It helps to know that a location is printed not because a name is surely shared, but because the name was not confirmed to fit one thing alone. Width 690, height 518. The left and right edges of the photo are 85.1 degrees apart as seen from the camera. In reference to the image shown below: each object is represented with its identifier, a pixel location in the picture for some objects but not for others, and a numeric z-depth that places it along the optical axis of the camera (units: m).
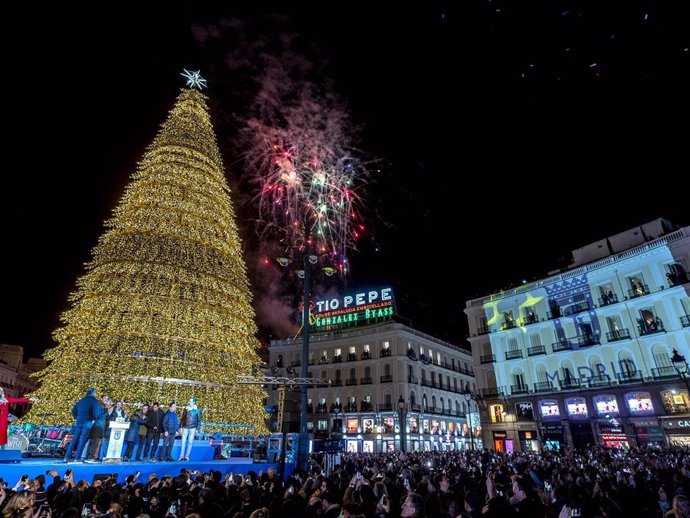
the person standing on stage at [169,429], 11.28
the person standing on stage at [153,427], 11.12
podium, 10.54
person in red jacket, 9.80
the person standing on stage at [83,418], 9.66
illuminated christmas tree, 14.01
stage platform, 8.19
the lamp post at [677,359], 15.39
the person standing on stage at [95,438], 9.82
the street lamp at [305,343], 12.04
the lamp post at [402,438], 36.22
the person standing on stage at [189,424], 11.95
